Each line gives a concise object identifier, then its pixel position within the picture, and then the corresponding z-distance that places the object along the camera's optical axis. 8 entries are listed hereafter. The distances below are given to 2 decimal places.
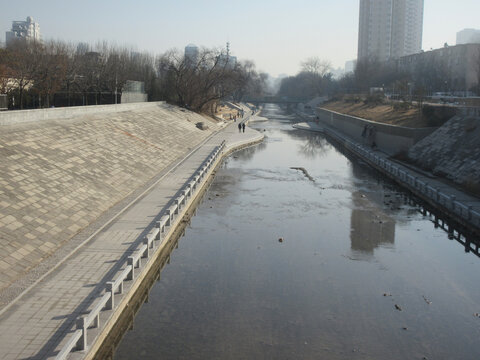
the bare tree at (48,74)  37.88
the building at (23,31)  194.93
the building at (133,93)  47.47
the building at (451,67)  80.69
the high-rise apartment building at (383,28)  162.25
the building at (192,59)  67.12
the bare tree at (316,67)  160.38
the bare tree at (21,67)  35.82
